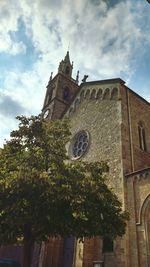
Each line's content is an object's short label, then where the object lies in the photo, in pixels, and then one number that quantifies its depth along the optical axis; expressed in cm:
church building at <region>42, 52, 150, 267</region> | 1195
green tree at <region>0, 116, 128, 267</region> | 901
